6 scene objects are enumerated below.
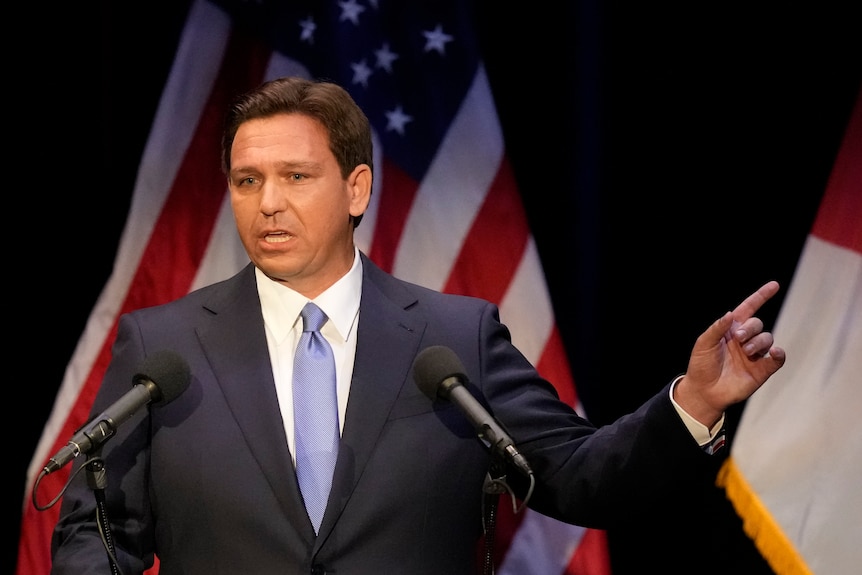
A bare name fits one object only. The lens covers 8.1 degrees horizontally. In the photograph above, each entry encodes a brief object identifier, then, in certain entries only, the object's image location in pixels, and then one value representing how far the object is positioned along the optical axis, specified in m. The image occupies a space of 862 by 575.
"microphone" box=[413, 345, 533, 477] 6.87
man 7.07
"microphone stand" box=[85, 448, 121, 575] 6.90
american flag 7.81
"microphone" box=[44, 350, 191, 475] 6.85
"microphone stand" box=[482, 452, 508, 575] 6.90
